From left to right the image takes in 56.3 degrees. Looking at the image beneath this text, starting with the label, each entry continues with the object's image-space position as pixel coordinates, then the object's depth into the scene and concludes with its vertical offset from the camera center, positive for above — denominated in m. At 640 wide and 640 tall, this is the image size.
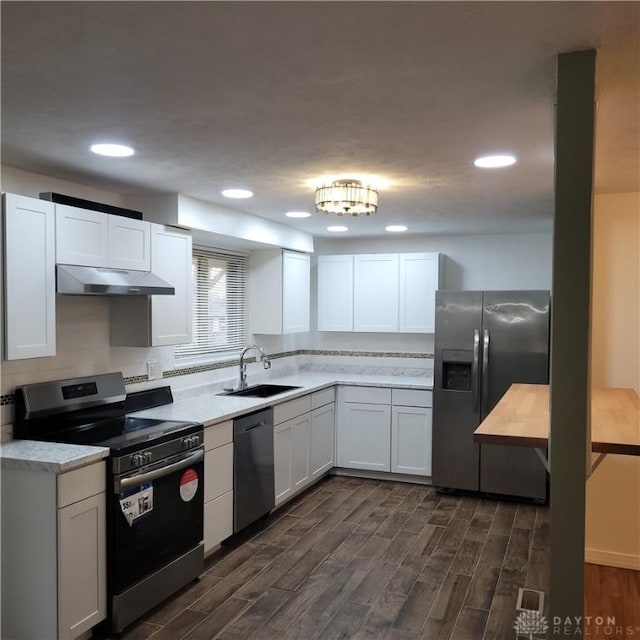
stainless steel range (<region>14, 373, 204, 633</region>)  2.82 -0.86
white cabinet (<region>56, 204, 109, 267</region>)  2.98 +0.39
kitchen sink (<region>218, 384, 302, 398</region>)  4.99 -0.66
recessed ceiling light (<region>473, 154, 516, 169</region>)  2.86 +0.76
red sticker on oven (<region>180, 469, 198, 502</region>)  3.28 -0.96
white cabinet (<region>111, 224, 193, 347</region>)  3.65 +0.03
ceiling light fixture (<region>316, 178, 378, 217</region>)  3.39 +0.67
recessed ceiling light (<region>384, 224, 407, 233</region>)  5.16 +0.77
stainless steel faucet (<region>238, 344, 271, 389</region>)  4.93 -0.45
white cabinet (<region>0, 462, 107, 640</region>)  2.58 -1.07
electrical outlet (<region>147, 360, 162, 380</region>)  4.02 -0.39
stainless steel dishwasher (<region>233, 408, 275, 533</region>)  3.89 -1.06
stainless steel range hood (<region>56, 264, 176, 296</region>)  2.95 +0.16
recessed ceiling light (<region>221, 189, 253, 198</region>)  3.68 +0.75
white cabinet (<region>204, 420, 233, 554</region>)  3.57 -1.06
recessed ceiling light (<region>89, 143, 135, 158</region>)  2.68 +0.75
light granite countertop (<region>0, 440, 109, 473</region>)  2.58 -0.65
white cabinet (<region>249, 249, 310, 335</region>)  5.41 +0.20
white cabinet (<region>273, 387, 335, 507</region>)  4.50 -1.05
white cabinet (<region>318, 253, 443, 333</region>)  5.66 +0.22
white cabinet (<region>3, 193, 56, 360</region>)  2.71 +0.16
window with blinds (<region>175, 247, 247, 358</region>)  4.82 +0.08
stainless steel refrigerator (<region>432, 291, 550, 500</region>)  4.82 -0.49
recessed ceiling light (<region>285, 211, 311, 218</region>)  4.50 +0.76
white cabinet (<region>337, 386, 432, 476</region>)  5.31 -1.05
